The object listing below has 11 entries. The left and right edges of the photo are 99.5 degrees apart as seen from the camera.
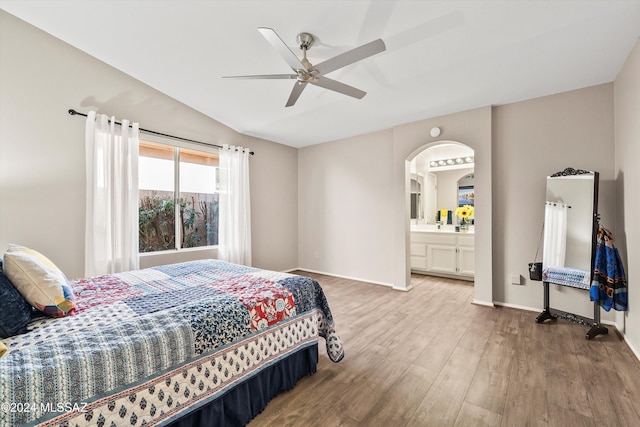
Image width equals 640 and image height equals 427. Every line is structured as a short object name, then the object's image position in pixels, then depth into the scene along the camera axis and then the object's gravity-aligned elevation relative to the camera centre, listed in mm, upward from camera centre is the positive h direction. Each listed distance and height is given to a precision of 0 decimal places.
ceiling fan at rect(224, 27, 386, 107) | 1797 +1091
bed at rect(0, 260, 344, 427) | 1011 -656
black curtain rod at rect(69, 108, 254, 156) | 2863 +1021
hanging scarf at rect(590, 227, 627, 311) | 2396 -599
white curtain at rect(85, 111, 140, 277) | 2918 +174
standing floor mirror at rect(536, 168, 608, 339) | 2666 -250
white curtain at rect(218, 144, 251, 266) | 4180 +66
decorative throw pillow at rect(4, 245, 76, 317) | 1404 -390
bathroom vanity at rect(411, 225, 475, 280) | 4539 -739
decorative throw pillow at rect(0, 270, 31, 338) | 1211 -465
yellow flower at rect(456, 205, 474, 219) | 5047 -20
